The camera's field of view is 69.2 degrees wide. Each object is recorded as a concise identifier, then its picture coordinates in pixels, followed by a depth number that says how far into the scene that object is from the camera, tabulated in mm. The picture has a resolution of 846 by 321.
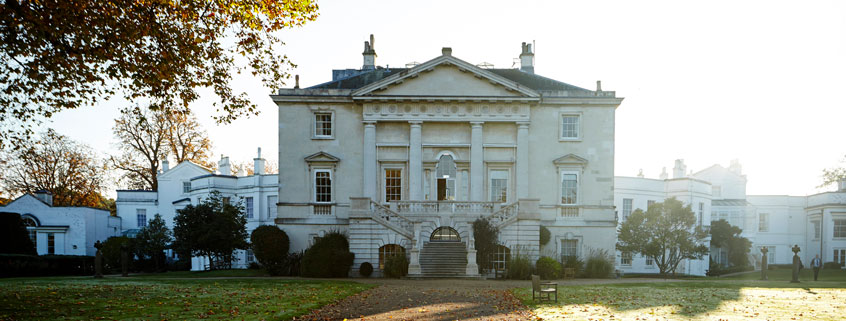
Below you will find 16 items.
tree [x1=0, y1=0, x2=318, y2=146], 14222
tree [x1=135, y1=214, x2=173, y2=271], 41469
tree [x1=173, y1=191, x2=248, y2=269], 33219
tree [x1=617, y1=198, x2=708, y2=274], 34312
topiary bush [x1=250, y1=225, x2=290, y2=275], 31516
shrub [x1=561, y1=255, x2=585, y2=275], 31297
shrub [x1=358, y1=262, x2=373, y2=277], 30000
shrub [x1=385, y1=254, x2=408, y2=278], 28391
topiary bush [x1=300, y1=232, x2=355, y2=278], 29297
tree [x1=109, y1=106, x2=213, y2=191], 54406
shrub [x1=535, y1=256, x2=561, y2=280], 28938
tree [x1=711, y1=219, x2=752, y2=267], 47281
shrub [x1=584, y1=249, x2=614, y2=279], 31266
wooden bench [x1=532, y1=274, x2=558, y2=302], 17681
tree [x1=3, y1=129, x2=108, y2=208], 54750
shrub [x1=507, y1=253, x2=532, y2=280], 28281
